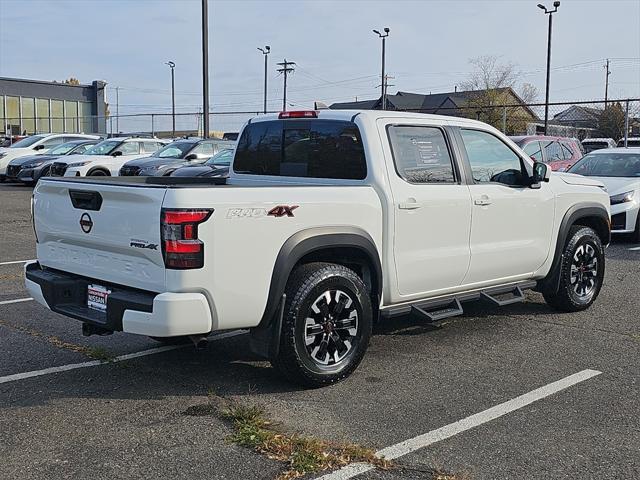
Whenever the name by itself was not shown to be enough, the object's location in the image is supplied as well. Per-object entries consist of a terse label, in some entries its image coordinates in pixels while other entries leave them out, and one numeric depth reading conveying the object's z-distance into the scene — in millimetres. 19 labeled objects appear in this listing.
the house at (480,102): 36625
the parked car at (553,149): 15898
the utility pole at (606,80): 72719
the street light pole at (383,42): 36384
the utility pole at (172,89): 61125
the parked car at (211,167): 15730
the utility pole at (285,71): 48344
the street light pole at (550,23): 30562
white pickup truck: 4375
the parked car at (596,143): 29297
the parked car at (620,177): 11930
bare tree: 35844
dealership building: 49094
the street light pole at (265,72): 44281
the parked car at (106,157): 19547
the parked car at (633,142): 27214
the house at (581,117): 42312
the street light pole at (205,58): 20984
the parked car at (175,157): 18062
